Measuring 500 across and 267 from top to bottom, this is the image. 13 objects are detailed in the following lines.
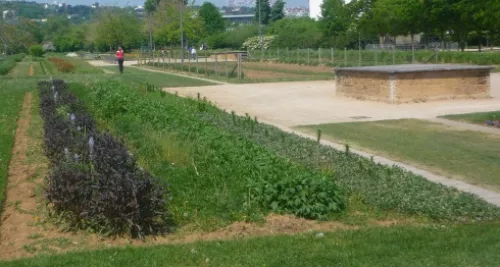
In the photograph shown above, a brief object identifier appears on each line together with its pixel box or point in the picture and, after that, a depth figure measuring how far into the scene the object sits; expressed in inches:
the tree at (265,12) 4847.9
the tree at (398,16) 2106.3
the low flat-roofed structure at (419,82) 810.2
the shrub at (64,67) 1640.0
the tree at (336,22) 2883.9
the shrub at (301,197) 296.8
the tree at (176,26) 2689.5
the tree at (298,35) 2974.9
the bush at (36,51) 3582.7
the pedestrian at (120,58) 1609.3
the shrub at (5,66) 1686.1
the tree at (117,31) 3048.7
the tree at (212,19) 4013.3
